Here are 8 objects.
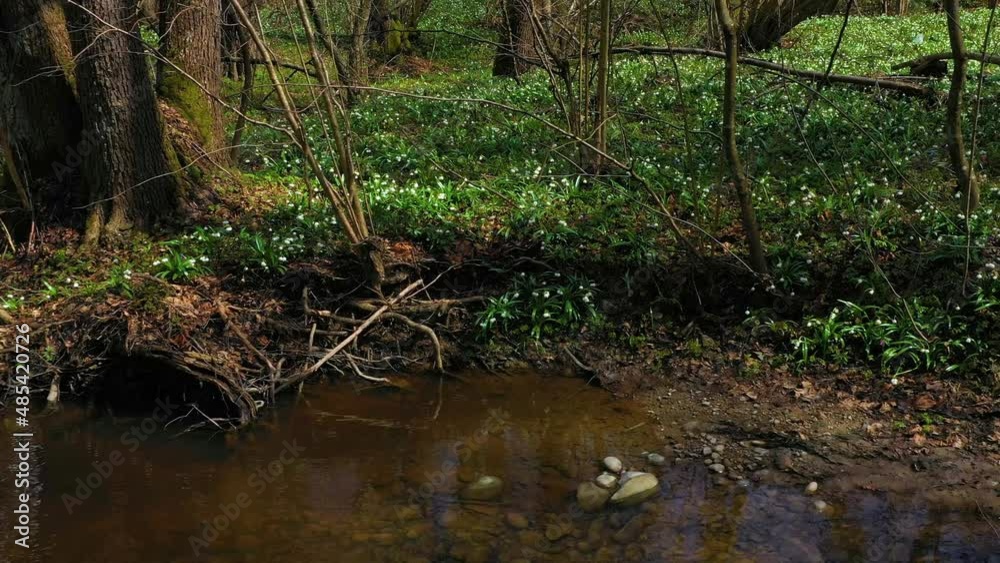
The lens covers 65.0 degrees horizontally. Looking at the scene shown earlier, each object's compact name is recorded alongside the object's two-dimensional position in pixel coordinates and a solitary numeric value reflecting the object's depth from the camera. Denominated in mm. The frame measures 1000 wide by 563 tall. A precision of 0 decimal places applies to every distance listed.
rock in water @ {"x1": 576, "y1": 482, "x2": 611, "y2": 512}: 4594
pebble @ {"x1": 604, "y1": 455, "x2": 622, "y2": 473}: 4875
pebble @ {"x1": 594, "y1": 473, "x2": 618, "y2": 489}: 4714
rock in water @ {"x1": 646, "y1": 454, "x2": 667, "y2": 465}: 4980
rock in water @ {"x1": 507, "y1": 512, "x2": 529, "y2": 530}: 4473
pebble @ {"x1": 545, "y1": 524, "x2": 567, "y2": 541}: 4366
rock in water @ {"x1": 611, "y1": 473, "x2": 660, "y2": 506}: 4586
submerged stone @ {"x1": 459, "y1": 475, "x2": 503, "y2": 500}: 4766
